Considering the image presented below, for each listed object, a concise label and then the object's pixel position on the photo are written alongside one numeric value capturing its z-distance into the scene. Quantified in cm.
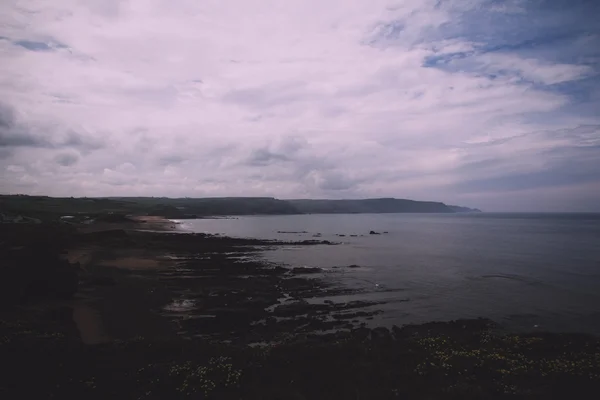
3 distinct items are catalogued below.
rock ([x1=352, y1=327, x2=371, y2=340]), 2069
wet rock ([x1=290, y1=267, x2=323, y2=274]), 4347
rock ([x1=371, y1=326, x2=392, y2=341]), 2036
